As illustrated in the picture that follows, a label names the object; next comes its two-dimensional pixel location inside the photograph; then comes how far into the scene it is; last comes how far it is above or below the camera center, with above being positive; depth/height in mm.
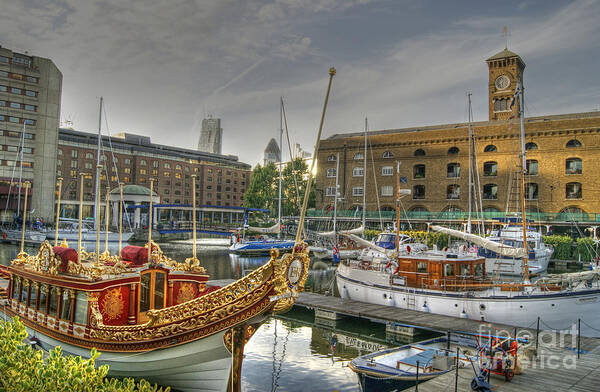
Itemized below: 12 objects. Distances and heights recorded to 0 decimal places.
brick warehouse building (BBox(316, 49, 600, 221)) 49344 +8526
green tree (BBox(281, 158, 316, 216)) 74375 +5872
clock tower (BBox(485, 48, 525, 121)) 68438 +24676
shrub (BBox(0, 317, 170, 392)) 6289 -2493
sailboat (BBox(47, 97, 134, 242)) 54938 -2608
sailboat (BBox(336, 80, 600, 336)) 17578 -3212
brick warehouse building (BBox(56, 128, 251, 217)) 85875 +11773
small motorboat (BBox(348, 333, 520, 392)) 10781 -4126
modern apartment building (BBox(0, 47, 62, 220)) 70750 +15717
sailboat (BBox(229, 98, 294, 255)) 52562 -3258
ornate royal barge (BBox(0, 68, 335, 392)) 9055 -2361
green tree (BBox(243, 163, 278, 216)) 77125 +6333
